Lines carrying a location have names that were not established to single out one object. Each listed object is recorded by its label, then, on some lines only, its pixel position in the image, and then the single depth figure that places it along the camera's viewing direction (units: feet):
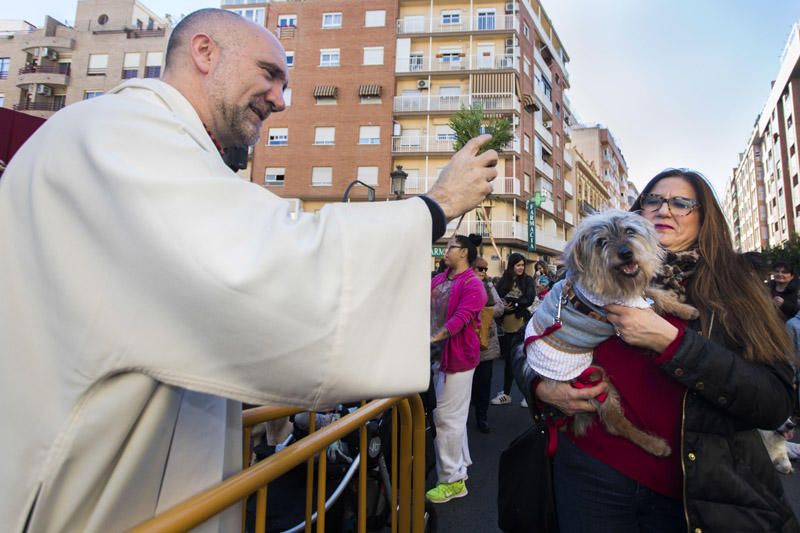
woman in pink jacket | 12.29
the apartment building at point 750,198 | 181.57
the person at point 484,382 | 17.34
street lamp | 31.27
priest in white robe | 2.32
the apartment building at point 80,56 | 104.06
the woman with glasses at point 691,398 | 4.71
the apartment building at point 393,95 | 91.76
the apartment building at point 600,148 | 161.27
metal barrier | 2.82
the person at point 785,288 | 19.88
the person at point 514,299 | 21.24
